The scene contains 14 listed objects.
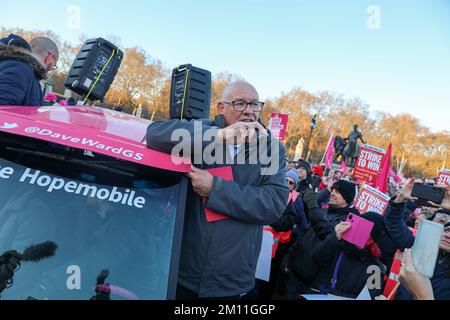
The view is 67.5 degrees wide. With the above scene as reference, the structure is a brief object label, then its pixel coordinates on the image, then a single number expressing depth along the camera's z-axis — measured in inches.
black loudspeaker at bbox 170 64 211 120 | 123.1
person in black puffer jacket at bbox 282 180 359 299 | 129.4
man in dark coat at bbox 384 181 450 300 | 81.3
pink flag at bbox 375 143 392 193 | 236.8
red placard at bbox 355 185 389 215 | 183.6
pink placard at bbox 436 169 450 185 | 214.1
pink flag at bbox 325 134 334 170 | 419.4
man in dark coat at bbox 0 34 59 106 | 88.7
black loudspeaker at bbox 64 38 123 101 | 131.2
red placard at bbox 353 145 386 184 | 265.3
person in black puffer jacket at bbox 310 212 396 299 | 110.5
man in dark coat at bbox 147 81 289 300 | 59.9
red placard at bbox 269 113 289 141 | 417.1
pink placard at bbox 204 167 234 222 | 61.7
